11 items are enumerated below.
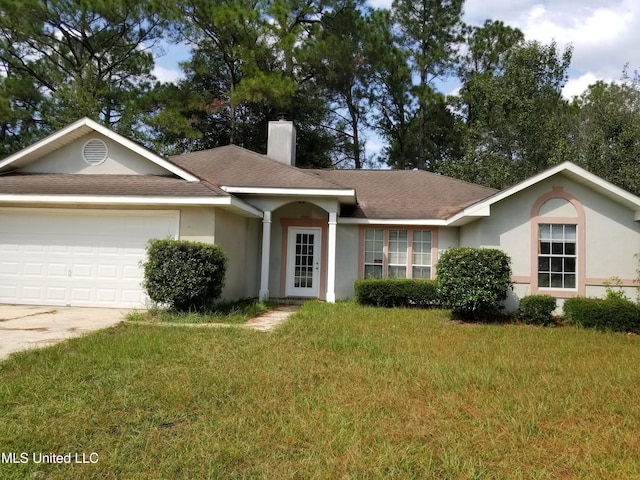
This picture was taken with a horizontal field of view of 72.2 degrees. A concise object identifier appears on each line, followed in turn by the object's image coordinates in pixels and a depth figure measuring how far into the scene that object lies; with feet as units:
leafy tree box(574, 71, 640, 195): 61.82
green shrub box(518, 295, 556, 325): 31.35
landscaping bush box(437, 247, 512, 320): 30.76
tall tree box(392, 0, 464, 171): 84.48
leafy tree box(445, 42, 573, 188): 74.18
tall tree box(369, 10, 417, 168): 82.17
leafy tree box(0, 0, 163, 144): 72.84
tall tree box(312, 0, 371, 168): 79.71
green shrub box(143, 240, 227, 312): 28.99
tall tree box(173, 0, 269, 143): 74.69
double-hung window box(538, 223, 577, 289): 34.99
